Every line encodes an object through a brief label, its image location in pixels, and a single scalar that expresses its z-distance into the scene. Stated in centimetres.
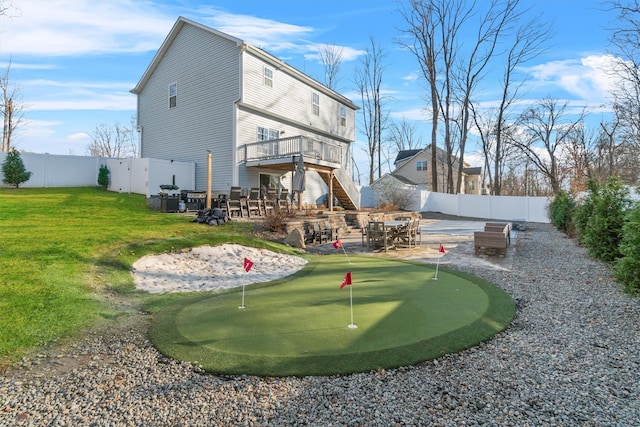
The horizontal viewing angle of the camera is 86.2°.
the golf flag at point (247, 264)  467
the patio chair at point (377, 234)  1050
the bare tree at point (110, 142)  4178
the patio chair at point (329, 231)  1220
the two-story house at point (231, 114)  1636
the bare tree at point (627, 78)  1215
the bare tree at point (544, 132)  2744
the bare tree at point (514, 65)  2628
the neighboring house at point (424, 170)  3803
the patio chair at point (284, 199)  1416
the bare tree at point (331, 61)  3503
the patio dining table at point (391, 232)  1026
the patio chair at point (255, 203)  1410
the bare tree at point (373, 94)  3438
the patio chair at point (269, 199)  1379
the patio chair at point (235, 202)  1297
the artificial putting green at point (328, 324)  328
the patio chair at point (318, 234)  1164
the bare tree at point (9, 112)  2464
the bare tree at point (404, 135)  4262
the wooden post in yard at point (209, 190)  1298
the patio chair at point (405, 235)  1080
